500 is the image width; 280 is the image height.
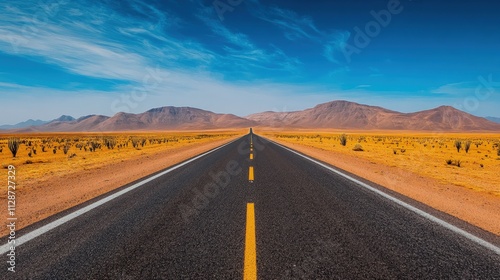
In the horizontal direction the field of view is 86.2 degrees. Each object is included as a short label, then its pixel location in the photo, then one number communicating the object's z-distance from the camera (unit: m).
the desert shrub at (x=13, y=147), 19.59
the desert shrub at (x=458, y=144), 24.47
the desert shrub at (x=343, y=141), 32.81
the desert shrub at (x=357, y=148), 24.40
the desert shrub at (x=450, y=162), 14.55
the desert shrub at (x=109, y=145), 29.16
